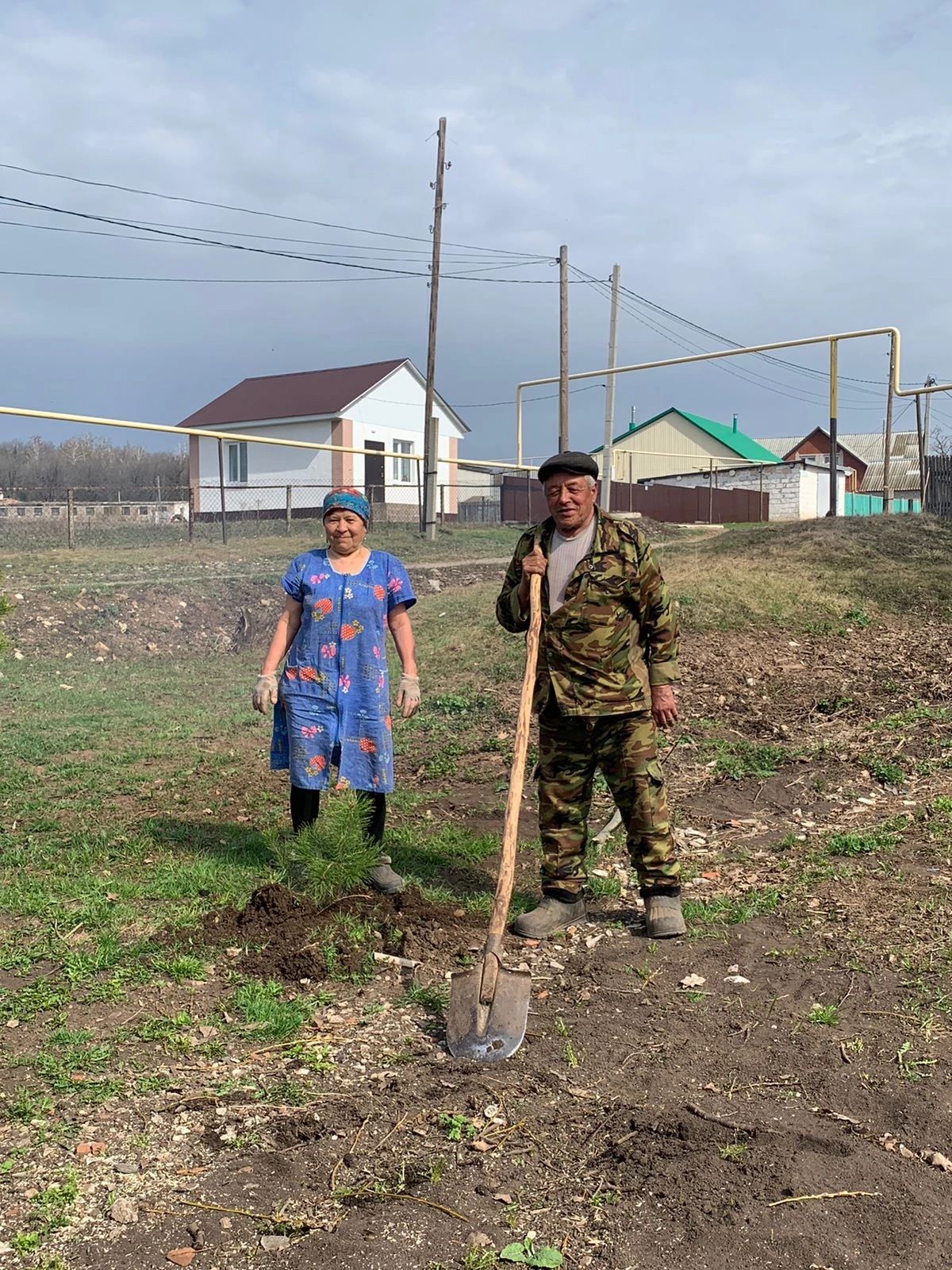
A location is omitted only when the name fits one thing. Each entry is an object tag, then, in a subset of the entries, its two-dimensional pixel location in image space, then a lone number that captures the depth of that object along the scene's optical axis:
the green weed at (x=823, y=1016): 3.63
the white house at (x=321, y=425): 30.55
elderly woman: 4.71
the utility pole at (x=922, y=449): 16.12
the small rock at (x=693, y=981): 4.00
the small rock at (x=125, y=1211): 2.62
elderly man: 4.41
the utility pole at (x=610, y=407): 26.25
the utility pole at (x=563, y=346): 23.67
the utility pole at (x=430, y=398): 20.95
